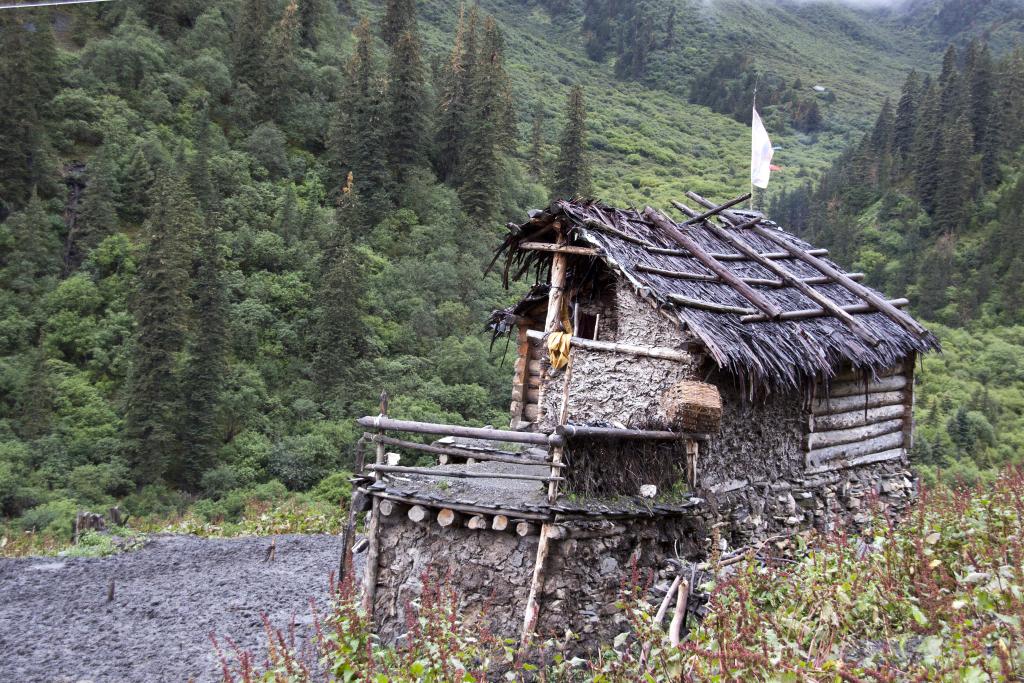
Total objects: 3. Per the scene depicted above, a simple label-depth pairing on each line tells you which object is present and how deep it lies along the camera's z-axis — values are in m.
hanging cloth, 11.10
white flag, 13.48
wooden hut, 8.88
